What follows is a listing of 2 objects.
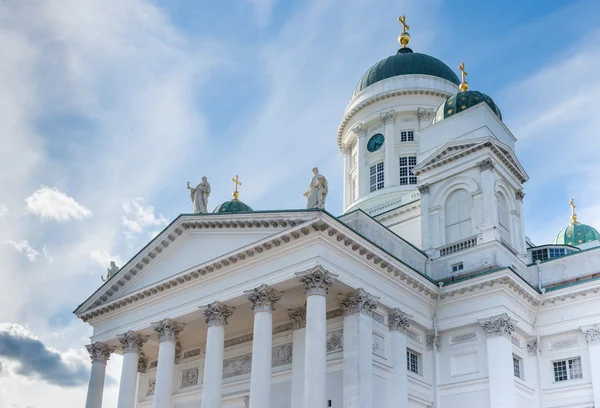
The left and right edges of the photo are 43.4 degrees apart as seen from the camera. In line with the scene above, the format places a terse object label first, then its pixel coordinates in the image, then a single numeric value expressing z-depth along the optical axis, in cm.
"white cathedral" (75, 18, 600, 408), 2428
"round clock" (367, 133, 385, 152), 4062
